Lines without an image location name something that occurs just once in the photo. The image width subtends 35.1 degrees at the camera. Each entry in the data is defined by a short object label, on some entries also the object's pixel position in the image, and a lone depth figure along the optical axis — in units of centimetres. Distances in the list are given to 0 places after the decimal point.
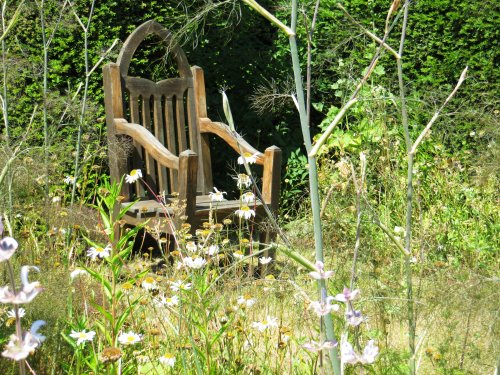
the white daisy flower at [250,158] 422
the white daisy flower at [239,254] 315
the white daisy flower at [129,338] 250
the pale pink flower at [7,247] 122
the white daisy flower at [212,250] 286
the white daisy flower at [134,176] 408
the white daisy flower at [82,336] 243
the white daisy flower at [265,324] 271
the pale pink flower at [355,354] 149
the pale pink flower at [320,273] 146
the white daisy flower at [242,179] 367
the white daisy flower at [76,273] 276
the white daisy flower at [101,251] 277
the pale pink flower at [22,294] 125
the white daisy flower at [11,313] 233
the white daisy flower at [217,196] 374
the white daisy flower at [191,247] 313
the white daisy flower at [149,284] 281
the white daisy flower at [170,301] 272
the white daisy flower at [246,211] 356
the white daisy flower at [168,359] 255
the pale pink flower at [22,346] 125
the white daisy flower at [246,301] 284
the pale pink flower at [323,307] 148
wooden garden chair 464
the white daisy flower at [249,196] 379
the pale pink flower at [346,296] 147
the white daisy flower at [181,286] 241
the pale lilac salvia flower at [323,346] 148
